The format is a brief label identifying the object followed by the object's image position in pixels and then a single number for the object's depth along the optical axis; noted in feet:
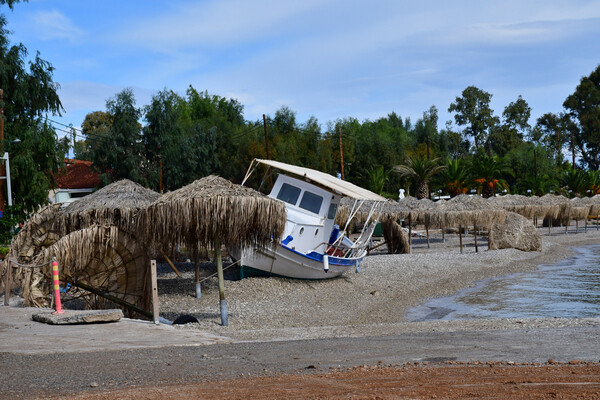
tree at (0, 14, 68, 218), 98.22
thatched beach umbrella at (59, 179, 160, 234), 57.16
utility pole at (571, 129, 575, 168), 257.01
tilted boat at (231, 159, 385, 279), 66.28
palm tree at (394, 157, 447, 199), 161.38
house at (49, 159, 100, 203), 163.02
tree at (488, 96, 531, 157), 273.75
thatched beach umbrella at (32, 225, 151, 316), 50.49
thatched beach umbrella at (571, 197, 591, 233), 166.91
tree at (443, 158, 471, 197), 168.76
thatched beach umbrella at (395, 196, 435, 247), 117.29
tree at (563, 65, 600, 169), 264.93
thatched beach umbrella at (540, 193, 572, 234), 162.30
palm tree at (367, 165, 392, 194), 155.43
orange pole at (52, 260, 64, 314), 41.39
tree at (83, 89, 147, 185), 150.41
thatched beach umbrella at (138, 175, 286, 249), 48.01
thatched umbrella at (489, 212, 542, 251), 119.34
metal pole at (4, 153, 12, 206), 89.35
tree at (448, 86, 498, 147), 273.54
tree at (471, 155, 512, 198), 181.57
